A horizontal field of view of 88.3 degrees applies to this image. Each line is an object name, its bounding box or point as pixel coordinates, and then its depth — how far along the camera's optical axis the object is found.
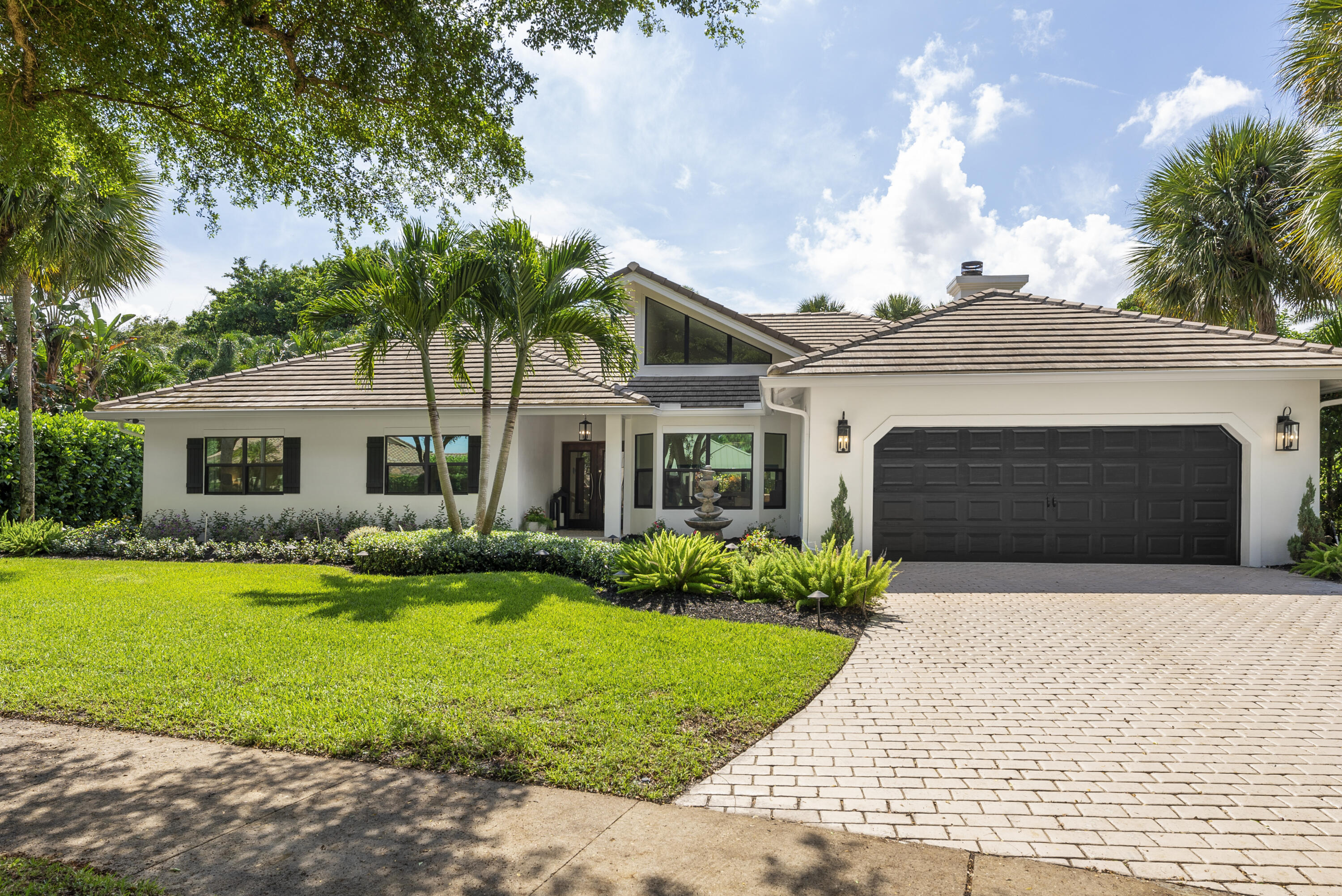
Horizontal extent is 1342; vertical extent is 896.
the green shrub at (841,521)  11.38
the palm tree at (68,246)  11.94
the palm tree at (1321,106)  8.55
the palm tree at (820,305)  29.03
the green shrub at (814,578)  8.20
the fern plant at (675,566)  8.98
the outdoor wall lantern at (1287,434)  10.81
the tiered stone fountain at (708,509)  12.37
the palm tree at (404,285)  10.75
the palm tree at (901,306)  24.77
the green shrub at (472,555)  10.64
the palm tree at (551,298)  10.86
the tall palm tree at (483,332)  11.16
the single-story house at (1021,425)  11.00
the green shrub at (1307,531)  10.75
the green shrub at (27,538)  12.43
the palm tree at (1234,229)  14.76
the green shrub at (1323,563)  9.89
